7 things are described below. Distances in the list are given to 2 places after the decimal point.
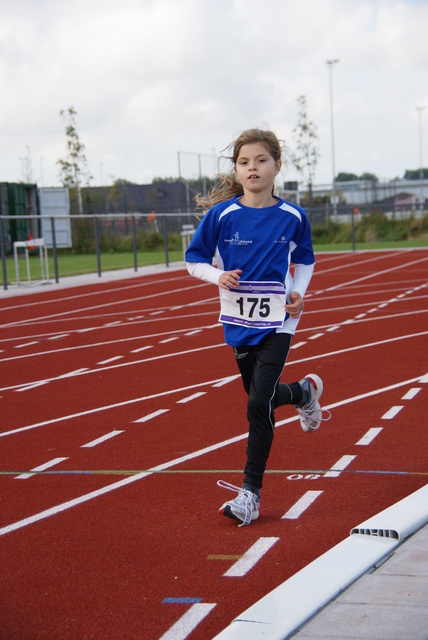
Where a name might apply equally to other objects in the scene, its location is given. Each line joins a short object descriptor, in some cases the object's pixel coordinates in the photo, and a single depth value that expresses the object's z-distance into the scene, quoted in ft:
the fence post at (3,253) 68.16
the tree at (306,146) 183.55
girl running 16.53
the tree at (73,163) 169.58
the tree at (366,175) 282.32
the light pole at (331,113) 215.51
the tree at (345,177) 288.47
